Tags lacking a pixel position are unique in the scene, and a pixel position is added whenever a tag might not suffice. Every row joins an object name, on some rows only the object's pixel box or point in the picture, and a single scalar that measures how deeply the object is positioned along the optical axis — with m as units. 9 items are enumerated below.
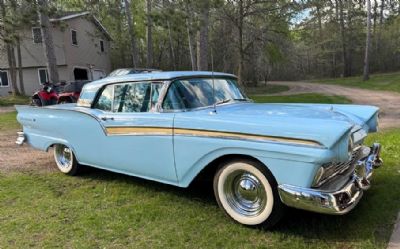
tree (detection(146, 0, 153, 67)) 25.49
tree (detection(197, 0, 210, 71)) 16.44
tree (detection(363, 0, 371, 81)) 30.61
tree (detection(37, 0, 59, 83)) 18.31
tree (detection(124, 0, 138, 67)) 24.66
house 27.52
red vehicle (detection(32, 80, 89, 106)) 16.03
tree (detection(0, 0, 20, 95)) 17.94
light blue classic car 3.44
